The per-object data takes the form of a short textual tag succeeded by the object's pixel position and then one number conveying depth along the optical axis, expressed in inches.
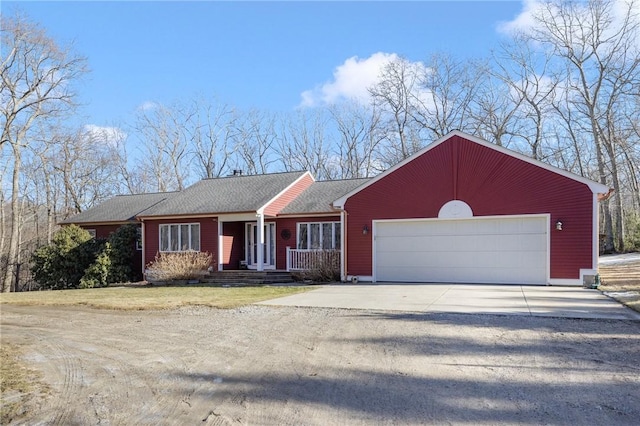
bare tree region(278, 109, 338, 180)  1539.1
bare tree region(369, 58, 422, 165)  1403.8
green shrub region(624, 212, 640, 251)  1078.4
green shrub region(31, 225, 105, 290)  831.7
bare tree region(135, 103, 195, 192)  1589.6
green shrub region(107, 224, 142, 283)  814.5
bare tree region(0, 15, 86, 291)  1014.4
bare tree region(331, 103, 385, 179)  1471.5
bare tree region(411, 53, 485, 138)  1370.6
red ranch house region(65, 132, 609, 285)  547.5
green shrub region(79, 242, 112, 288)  784.9
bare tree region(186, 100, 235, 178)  1615.4
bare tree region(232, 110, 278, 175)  1637.2
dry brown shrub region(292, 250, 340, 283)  668.7
